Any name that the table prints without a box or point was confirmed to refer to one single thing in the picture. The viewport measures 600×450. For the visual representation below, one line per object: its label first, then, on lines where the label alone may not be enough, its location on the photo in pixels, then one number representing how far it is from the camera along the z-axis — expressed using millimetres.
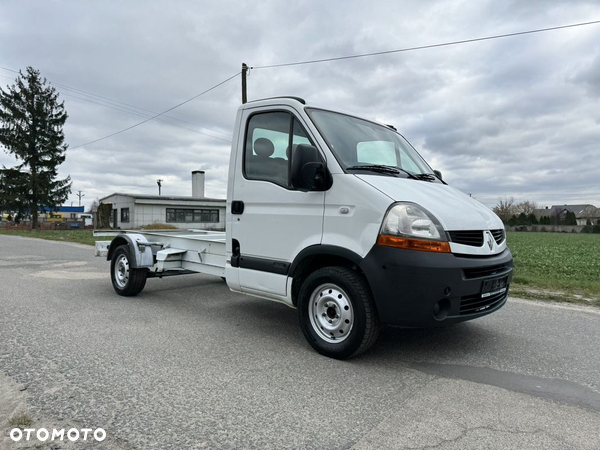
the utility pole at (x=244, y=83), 18889
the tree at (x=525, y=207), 100775
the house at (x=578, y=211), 111350
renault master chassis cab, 3416
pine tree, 36094
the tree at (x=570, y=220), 80562
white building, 38688
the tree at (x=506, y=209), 88988
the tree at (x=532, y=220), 78688
